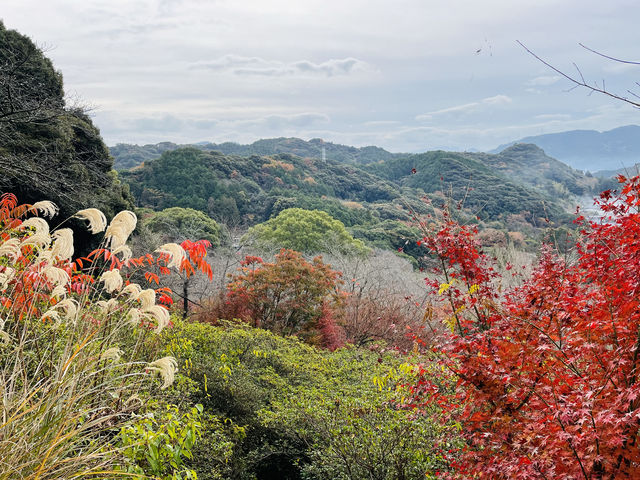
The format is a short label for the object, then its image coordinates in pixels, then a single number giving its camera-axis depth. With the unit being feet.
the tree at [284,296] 39.14
